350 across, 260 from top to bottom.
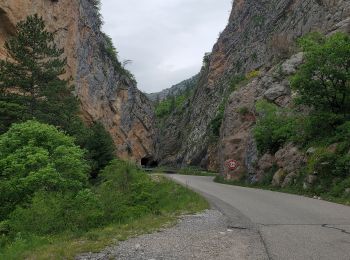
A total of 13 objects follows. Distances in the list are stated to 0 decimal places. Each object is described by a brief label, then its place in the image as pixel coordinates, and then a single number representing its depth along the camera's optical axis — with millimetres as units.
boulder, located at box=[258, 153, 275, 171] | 25312
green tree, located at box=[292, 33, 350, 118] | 19406
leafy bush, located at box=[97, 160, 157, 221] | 12562
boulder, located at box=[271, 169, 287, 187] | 21922
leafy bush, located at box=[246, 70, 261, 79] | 38438
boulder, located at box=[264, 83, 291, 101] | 29553
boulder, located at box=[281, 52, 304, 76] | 30031
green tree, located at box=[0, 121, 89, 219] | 14062
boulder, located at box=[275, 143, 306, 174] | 21141
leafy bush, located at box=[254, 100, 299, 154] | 24266
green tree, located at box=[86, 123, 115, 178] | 34594
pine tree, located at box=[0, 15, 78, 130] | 25016
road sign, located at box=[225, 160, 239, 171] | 31406
